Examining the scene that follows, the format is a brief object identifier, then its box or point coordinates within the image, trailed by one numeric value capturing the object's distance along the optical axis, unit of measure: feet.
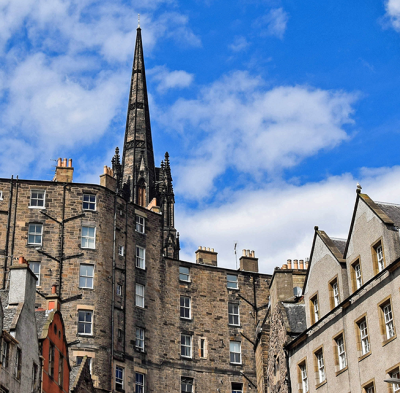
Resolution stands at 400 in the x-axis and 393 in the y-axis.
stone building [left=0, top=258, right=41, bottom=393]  117.91
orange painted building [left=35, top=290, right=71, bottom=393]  138.72
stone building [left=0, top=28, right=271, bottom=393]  212.23
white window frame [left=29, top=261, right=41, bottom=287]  212.29
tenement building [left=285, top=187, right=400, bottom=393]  120.57
